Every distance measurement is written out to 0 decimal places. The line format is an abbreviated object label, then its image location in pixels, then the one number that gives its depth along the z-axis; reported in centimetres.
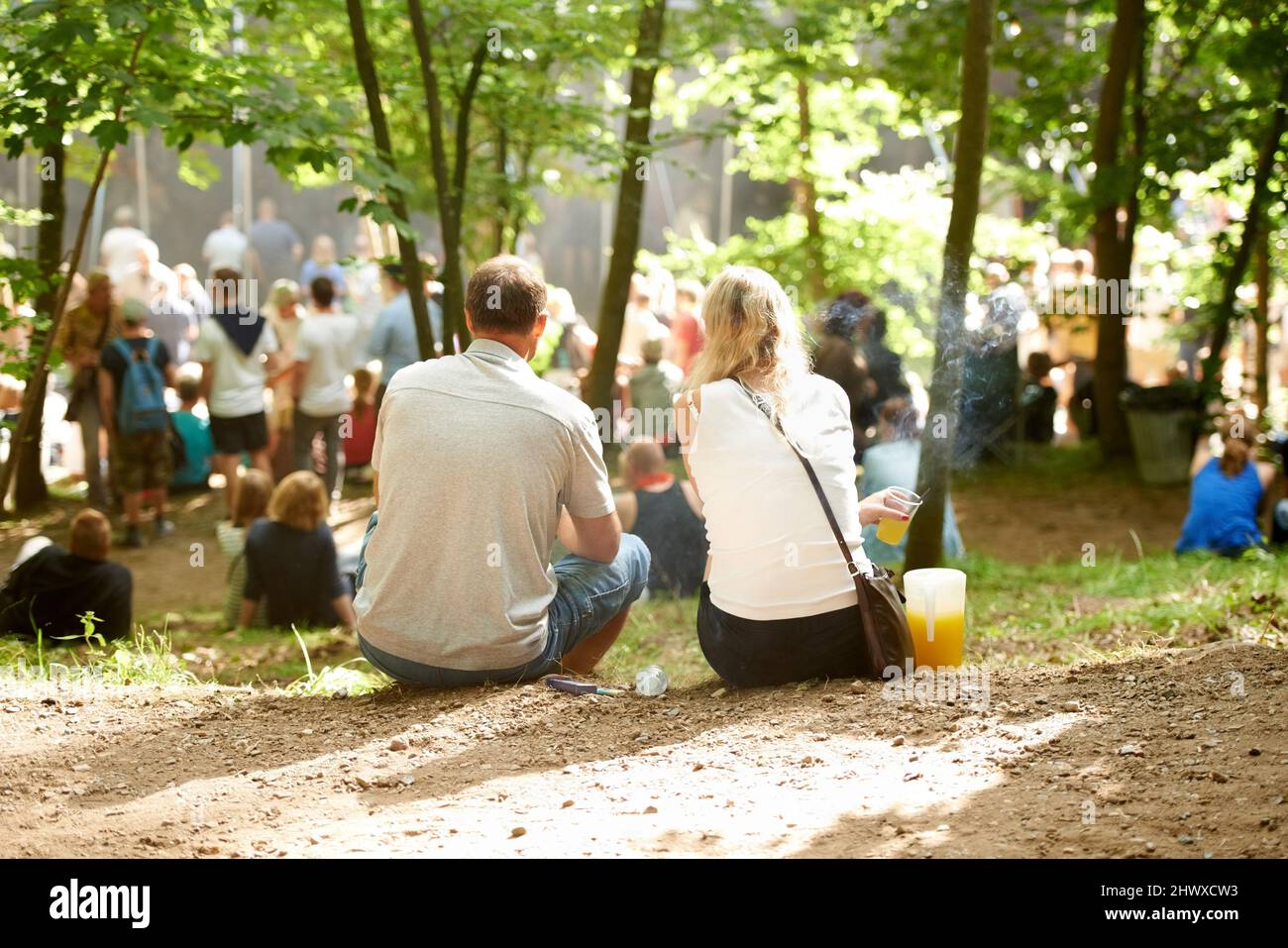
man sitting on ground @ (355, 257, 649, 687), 443
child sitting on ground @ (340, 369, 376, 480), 1188
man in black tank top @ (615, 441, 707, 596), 781
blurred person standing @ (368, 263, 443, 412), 1074
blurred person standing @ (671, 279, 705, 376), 1362
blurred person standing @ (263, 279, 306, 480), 1110
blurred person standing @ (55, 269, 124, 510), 1036
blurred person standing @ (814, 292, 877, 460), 1014
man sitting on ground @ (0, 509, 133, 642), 688
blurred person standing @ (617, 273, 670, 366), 1435
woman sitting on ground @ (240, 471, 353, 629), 766
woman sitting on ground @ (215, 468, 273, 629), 805
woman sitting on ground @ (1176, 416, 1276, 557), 868
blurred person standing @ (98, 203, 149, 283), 1557
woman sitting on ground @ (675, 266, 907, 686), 451
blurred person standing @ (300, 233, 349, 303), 1502
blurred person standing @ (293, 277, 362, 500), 1085
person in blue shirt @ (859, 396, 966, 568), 806
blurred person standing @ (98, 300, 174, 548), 1045
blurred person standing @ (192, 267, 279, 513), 1065
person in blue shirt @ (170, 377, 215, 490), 1224
